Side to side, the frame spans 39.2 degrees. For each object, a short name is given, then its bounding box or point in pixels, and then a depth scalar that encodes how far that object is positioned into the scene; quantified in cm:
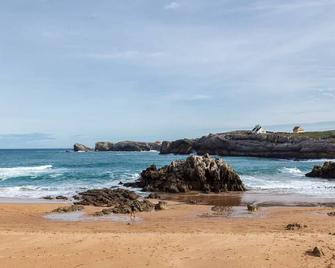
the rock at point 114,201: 2191
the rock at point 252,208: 2232
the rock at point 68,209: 2206
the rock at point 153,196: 2837
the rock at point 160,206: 2280
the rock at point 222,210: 2117
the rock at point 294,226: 1645
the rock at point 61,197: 2805
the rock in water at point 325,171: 4238
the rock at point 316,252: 1149
